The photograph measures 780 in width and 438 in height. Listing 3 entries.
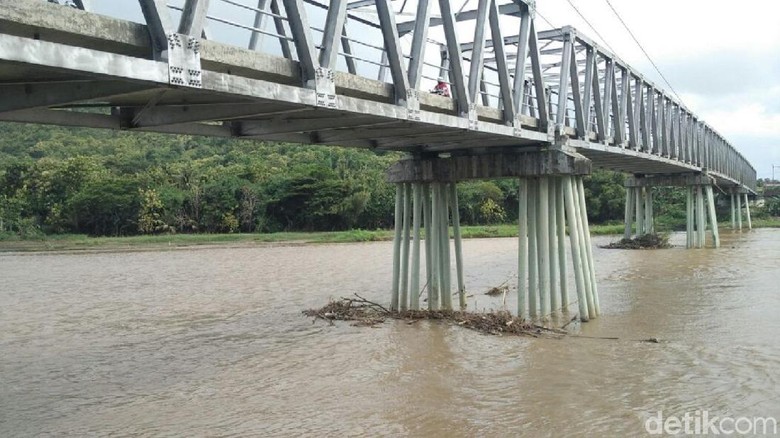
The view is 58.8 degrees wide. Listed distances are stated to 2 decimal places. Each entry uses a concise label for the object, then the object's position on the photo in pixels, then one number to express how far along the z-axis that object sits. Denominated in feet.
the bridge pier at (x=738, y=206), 200.33
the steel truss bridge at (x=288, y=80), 19.75
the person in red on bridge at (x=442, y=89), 43.16
